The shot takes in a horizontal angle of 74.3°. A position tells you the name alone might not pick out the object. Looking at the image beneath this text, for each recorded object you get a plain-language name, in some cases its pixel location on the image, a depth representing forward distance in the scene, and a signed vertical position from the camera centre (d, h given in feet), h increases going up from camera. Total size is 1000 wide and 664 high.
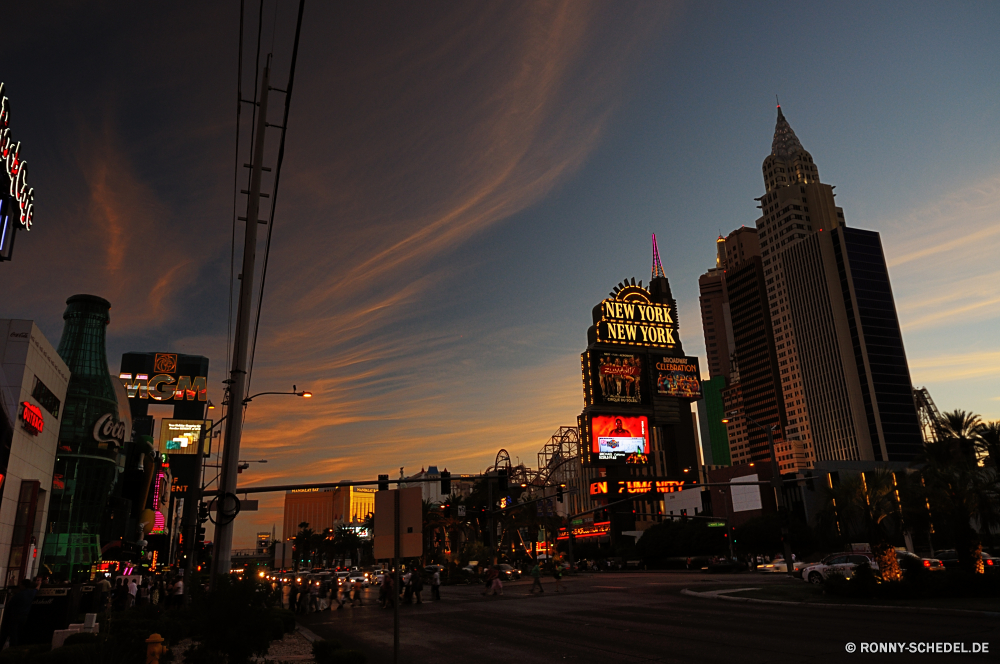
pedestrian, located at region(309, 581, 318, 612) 106.63 -9.79
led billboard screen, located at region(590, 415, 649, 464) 350.02 +43.48
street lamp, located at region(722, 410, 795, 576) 137.80 -1.88
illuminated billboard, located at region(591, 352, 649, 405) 354.74 +75.81
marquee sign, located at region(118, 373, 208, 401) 435.53 +97.26
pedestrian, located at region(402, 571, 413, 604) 113.29 -10.13
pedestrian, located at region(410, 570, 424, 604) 109.91 -8.31
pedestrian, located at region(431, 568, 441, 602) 117.29 -9.62
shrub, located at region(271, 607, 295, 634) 65.98 -8.32
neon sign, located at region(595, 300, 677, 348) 371.15 +109.79
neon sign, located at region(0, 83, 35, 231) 111.55 +63.06
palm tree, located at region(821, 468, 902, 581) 86.74 +1.23
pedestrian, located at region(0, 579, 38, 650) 49.65 -4.99
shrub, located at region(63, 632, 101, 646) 42.42 -6.08
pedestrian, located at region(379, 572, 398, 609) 110.73 -9.79
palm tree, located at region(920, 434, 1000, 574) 83.71 +1.91
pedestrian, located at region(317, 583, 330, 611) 107.90 -10.38
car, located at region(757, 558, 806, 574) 173.13 -12.63
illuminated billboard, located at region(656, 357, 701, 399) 369.30 +78.55
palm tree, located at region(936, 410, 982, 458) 138.78 +17.32
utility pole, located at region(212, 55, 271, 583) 42.78 +10.47
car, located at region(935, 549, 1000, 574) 115.13 -9.47
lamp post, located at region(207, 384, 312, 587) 41.98 +1.96
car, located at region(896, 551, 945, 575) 75.67 -6.27
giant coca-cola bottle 199.93 +22.02
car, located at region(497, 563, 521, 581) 201.98 -13.64
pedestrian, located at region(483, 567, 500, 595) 124.77 -8.82
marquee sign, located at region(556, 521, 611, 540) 456.04 -3.49
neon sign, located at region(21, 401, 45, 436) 139.33 +26.37
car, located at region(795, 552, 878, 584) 102.32 -7.65
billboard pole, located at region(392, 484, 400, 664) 33.91 -2.64
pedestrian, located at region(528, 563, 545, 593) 122.83 -8.46
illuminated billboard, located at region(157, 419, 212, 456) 402.66 +61.46
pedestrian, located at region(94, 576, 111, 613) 82.99 -6.92
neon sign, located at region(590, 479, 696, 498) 355.77 +19.05
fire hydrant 32.63 -5.11
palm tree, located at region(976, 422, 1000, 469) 128.06 +13.49
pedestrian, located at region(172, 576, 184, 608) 94.89 -7.58
